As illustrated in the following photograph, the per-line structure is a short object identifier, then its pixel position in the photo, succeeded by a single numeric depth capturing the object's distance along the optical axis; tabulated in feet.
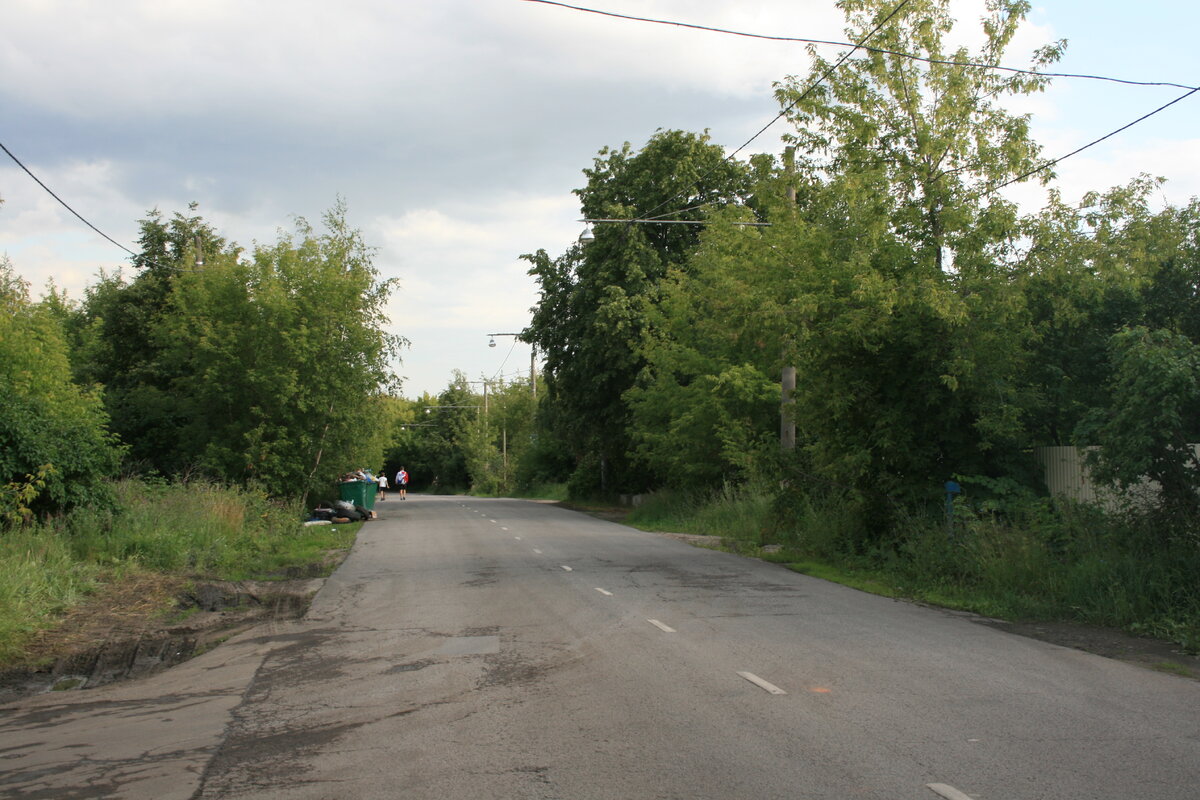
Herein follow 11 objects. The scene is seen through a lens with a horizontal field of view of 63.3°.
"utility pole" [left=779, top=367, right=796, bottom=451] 72.45
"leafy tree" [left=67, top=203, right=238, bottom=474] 99.71
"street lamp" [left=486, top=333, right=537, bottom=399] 260.11
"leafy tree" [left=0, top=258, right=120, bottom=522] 48.57
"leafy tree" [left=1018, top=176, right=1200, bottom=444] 52.29
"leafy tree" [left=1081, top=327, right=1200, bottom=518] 37.17
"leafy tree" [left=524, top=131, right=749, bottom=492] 124.88
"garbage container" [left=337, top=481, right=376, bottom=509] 115.03
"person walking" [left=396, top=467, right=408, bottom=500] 194.59
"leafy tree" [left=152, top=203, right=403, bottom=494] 92.22
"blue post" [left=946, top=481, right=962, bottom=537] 51.29
